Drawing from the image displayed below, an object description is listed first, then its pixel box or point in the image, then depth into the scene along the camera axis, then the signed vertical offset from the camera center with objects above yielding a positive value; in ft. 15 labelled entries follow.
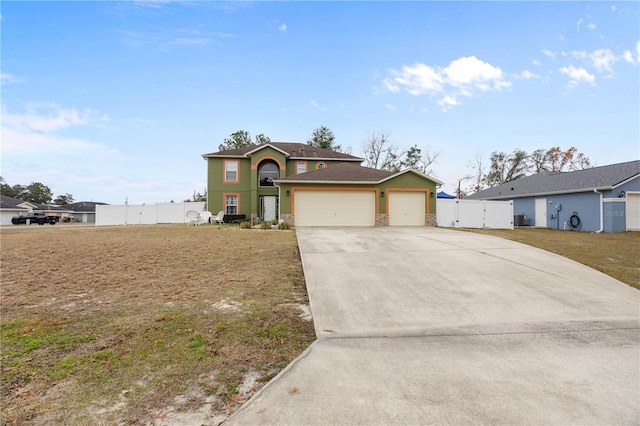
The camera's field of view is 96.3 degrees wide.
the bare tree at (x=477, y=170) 130.52 +19.31
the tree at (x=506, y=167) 124.67 +19.99
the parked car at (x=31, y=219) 112.68 -1.36
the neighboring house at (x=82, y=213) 162.20 +1.27
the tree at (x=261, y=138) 117.70 +31.20
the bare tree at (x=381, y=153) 117.29 +24.74
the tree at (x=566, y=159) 118.42 +21.81
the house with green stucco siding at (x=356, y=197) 55.83 +3.14
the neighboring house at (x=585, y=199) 56.90 +2.78
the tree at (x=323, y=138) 120.88 +31.89
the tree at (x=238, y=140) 117.08 +30.48
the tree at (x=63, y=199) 233.55 +13.51
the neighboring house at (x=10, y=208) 126.57 +3.45
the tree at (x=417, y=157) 119.24 +23.19
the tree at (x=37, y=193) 212.64 +16.82
